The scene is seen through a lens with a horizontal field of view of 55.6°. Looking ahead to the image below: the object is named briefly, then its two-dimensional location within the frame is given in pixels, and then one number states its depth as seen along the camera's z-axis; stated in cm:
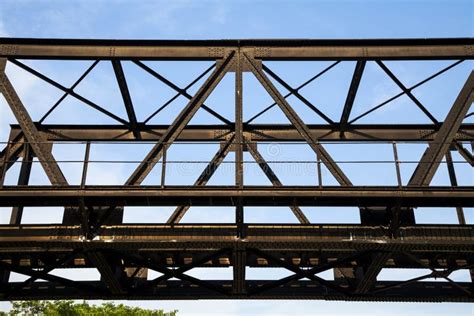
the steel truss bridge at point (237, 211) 1005
